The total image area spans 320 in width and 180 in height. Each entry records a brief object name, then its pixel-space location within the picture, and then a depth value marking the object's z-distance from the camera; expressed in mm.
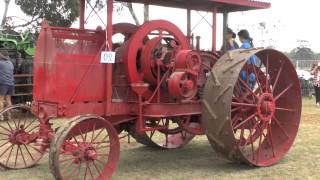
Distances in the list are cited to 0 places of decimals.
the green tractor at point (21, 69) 12898
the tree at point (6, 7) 23691
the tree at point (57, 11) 19594
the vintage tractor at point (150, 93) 5750
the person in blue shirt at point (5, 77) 11383
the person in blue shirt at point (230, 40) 7684
